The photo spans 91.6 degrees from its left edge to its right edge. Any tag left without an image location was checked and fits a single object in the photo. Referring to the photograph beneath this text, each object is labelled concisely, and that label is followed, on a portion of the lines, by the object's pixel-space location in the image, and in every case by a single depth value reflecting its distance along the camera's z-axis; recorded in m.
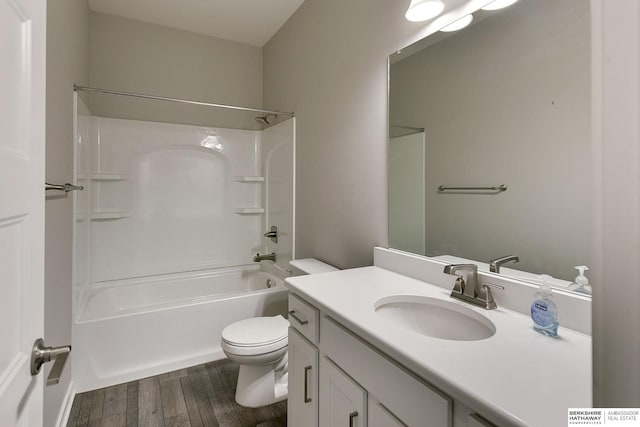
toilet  1.72
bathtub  1.94
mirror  1.00
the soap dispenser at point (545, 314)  0.88
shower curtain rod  1.97
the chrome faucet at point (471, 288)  1.11
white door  0.55
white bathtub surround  2.05
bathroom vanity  0.63
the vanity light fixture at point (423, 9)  1.38
